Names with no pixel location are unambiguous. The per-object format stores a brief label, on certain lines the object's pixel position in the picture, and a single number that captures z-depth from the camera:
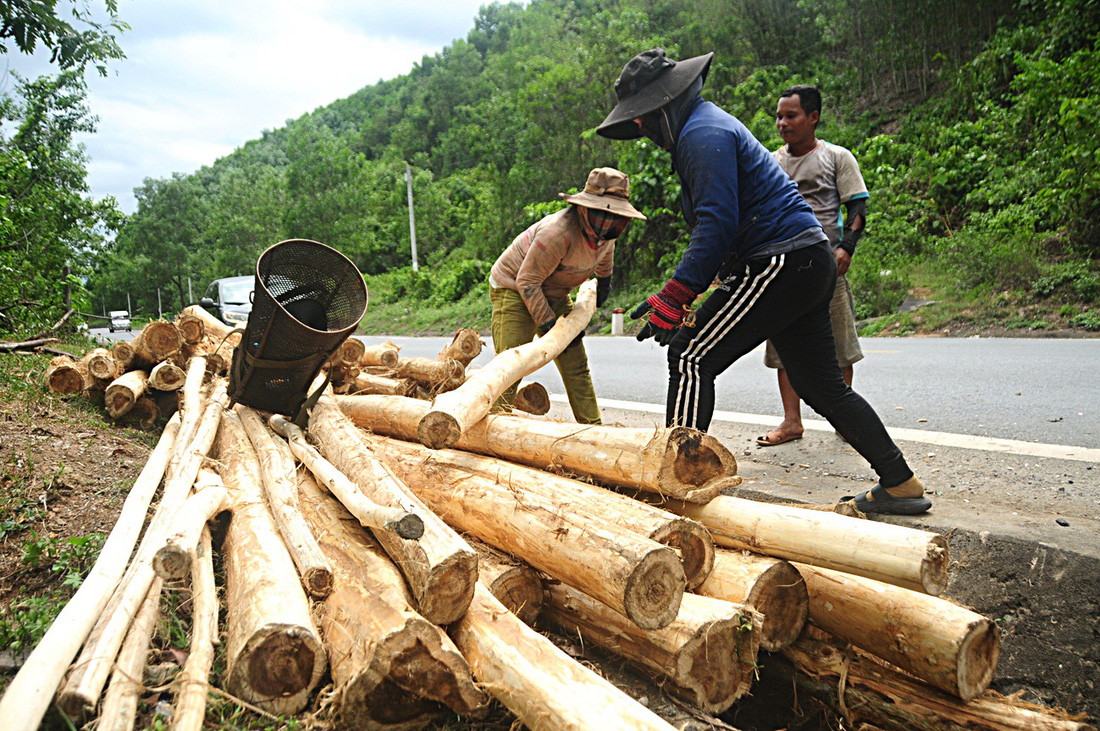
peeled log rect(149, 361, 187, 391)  5.84
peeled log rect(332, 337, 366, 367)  5.75
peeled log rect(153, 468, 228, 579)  2.11
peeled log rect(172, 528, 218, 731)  1.89
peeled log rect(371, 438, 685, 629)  2.21
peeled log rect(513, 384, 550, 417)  4.95
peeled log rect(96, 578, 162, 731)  1.89
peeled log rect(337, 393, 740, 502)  2.85
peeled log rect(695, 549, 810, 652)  2.46
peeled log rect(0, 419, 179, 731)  1.76
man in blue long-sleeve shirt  3.25
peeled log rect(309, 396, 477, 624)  2.21
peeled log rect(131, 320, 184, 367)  6.26
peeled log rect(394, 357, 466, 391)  5.42
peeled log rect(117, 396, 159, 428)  6.02
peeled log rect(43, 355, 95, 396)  6.07
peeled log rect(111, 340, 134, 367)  6.25
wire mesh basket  4.14
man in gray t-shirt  4.58
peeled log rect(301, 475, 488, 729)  2.04
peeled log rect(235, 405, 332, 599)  2.44
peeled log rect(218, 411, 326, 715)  2.05
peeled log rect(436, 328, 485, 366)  5.49
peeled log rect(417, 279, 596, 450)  3.24
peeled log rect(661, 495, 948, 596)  2.31
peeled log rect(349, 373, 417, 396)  5.46
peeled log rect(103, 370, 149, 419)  5.77
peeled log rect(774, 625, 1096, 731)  2.14
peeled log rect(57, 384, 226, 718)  1.91
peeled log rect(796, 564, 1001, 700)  2.17
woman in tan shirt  4.31
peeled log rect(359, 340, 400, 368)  6.10
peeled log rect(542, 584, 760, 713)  2.22
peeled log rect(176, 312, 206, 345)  6.33
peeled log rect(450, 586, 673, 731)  1.82
